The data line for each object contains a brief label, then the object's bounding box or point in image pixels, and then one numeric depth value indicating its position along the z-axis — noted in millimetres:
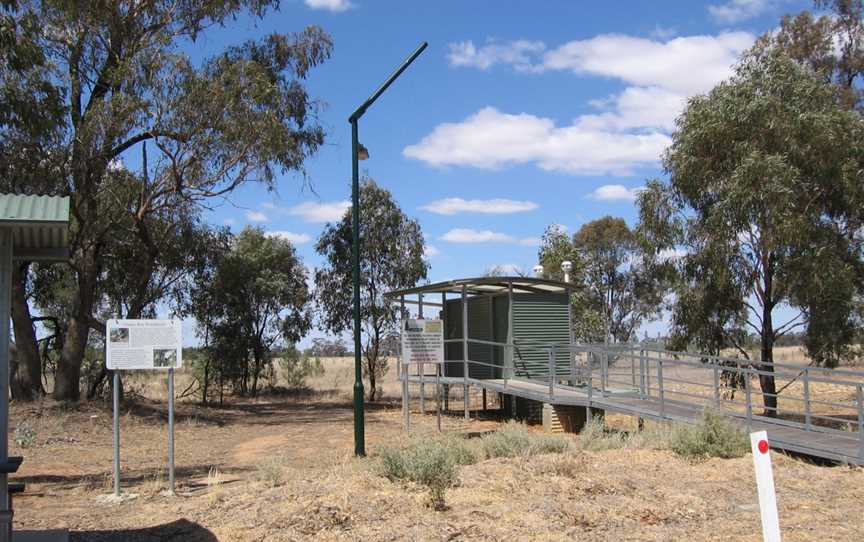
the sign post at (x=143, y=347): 10122
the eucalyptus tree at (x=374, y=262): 28875
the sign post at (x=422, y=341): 15977
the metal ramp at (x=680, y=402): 10930
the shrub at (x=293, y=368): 34812
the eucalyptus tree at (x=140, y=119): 20250
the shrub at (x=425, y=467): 8133
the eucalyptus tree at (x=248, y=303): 30203
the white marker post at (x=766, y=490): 4969
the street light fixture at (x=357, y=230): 13031
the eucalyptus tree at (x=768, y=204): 17844
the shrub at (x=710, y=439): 10336
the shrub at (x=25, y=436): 14707
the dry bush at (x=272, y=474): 9465
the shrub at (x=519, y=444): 10891
